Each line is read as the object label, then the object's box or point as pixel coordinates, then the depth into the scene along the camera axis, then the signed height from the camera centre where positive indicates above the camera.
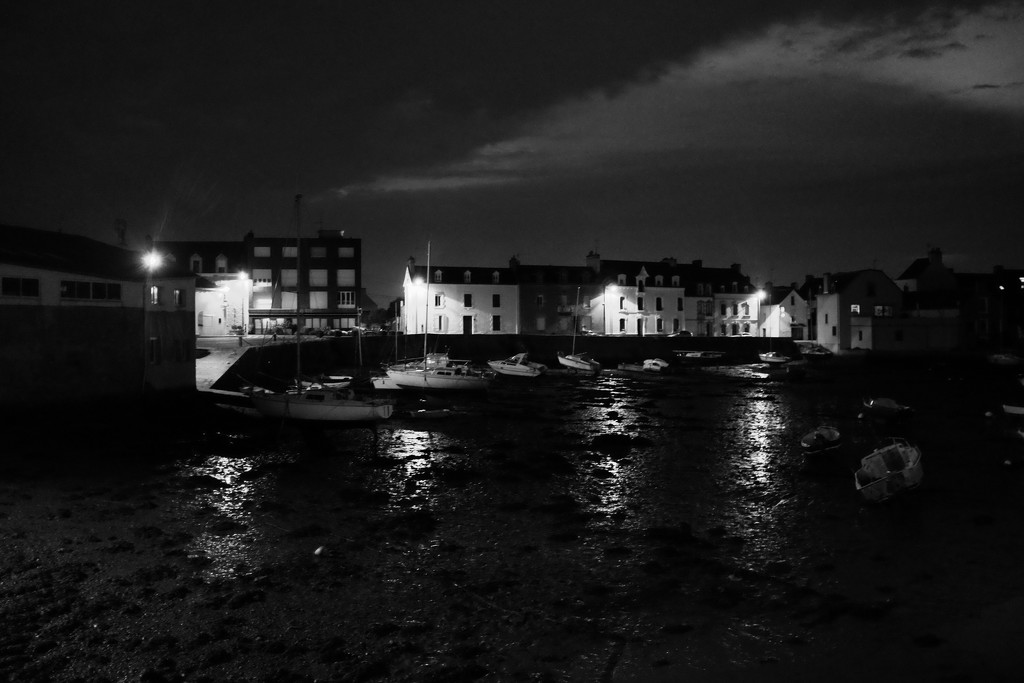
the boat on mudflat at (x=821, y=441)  29.53 -4.46
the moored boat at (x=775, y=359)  79.62 -2.98
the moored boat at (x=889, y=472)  21.53 -4.31
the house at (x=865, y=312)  84.06 +2.32
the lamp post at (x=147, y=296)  35.91 +1.91
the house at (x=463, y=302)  85.44 +3.70
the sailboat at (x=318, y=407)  32.03 -3.27
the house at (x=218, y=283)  63.75 +4.98
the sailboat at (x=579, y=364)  71.19 -3.10
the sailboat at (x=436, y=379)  48.28 -3.07
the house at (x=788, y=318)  93.12 +1.78
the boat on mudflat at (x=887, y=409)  37.69 -4.04
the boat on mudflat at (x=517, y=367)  64.50 -3.12
